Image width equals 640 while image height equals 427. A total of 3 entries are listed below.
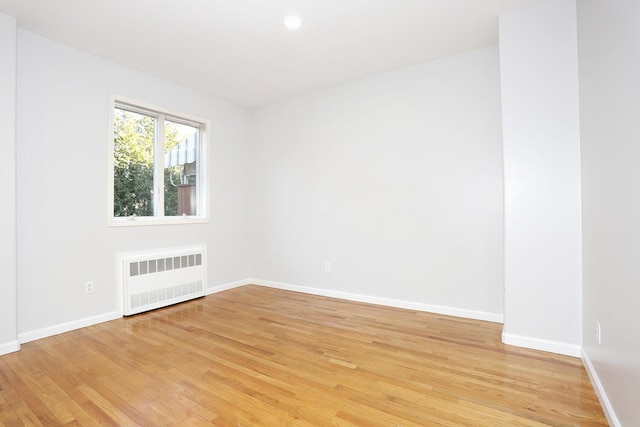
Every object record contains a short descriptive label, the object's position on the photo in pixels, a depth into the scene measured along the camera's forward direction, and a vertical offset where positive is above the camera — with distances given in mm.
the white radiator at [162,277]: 3486 -714
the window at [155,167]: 3570 +649
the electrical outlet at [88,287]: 3188 -695
